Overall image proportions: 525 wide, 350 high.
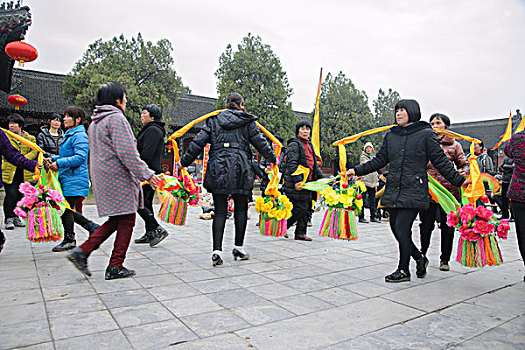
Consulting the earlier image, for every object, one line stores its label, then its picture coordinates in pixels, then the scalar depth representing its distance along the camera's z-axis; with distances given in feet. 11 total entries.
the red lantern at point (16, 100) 41.48
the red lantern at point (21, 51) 27.07
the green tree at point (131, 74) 52.34
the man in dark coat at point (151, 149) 15.61
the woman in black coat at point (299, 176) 17.76
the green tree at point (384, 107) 97.09
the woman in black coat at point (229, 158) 12.79
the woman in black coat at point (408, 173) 11.15
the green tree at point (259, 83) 69.72
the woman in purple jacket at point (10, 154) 12.92
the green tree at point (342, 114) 82.94
